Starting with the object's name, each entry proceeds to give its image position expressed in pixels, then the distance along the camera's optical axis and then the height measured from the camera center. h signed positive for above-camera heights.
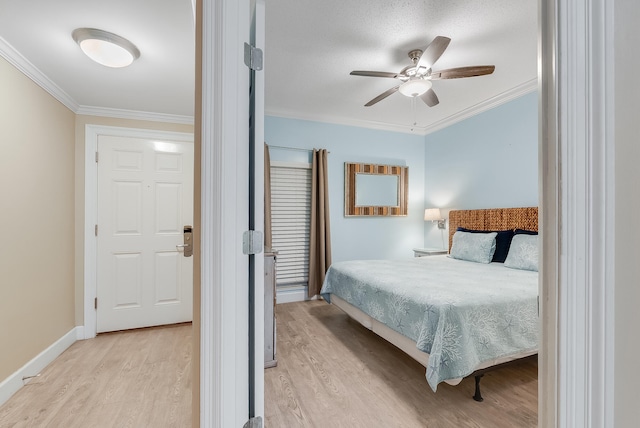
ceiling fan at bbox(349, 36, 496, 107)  2.19 +1.19
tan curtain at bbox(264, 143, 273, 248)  3.60 +0.18
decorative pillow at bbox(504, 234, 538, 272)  2.70 -0.38
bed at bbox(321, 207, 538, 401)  1.67 -0.64
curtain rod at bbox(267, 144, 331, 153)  3.86 +0.94
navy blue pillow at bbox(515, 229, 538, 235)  2.98 -0.18
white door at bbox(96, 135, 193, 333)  2.86 -0.17
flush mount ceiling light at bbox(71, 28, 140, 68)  1.71 +1.06
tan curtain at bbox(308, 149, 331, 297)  3.95 -0.14
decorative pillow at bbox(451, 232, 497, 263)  3.17 -0.37
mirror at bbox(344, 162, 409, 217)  4.24 +0.40
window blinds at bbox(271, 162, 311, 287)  3.91 -0.05
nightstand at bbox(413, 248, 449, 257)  4.13 -0.54
